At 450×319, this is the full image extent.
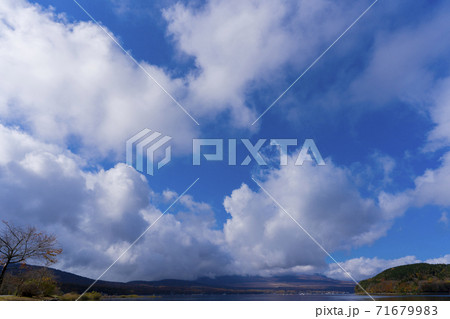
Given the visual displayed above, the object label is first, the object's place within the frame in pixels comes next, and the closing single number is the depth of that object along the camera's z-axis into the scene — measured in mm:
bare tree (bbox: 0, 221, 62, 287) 30792
